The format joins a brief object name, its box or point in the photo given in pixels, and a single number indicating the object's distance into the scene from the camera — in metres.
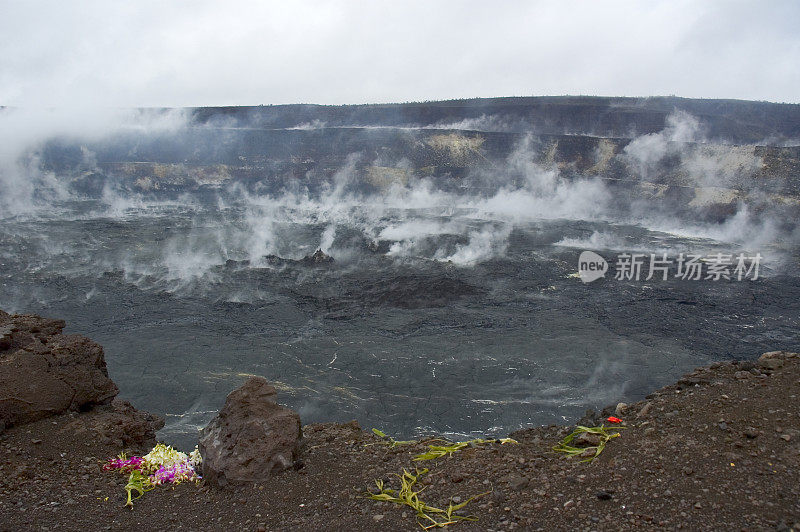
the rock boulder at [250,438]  5.00
